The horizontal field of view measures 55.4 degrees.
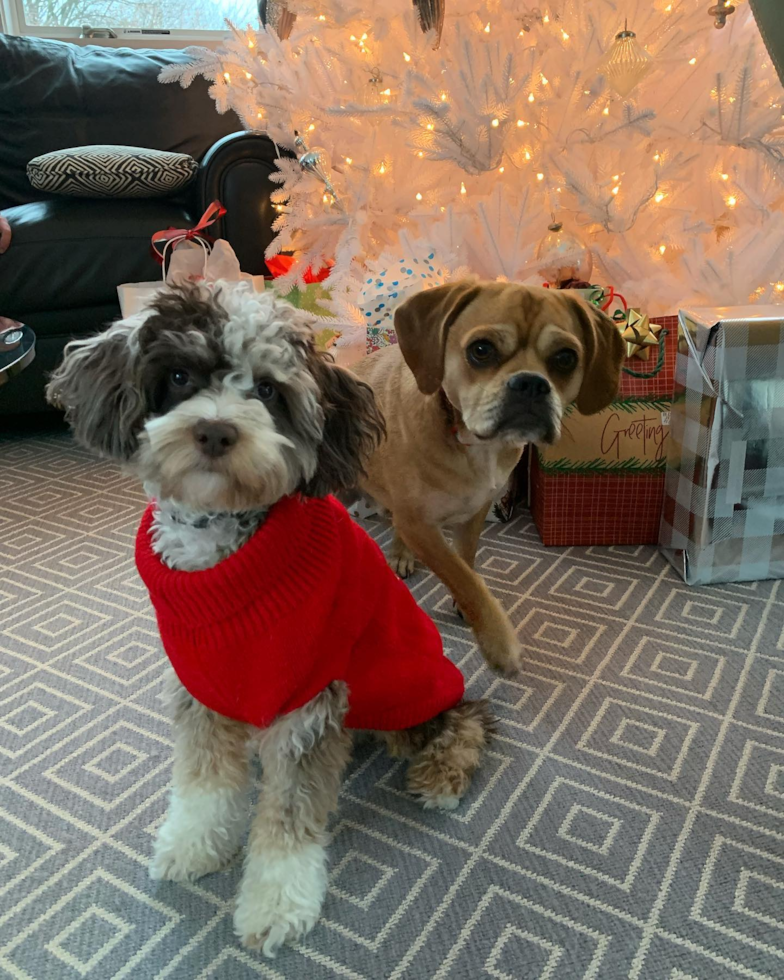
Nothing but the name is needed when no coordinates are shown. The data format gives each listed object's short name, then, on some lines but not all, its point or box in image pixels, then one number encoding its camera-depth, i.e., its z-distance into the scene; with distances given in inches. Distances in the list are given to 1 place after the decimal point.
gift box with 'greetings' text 74.8
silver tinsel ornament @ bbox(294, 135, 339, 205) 94.8
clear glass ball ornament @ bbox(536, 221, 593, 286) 79.7
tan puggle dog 54.5
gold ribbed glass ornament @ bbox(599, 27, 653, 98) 73.7
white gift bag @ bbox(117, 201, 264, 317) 95.0
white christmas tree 75.5
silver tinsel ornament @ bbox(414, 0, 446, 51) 77.8
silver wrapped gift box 64.3
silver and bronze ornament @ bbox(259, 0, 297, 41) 93.0
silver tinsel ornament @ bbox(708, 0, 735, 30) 72.0
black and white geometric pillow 108.0
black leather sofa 105.9
